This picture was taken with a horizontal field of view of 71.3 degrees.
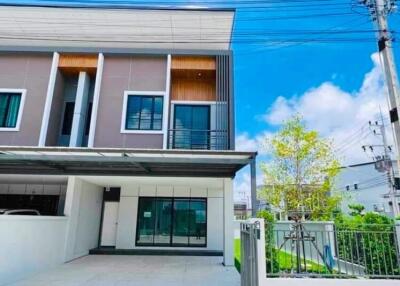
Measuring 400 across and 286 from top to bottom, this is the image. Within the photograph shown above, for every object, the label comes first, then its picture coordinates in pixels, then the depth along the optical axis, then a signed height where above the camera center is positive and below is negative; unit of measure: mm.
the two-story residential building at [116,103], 10055 +4183
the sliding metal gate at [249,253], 5086 -674
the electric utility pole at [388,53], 5832 +3588
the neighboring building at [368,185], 24156 +3191
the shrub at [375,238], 5827 -396
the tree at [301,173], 8680 +1397
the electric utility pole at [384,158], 17422 +3994
